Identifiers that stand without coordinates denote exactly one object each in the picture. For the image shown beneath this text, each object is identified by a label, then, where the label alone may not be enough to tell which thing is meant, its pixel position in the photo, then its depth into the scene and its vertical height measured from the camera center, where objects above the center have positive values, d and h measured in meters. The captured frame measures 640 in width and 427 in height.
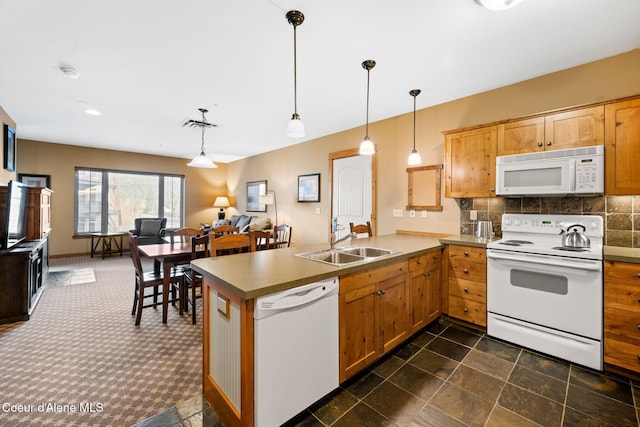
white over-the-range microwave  2.24 +0.36
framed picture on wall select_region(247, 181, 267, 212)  6.89 +0.48
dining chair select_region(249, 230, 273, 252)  2.58 -0.26
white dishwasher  1.40 -0.77
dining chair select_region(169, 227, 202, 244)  3.27 -0.24
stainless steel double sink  2.30 -0.36
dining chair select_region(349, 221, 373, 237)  3.50 -0.21
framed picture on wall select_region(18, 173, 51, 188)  5.79 +0.70
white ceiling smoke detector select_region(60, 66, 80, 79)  2.71 +1.41
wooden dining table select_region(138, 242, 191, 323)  2.98 -0.50
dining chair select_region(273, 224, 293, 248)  4.03 -0.27
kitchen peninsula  1.38 -0.50
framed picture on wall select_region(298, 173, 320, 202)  5.27 +0.50
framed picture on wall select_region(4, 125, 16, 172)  4.08 +0.98
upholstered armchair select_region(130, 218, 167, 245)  6.55 -0.41
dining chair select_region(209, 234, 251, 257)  2.26 -0.25
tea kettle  2.29 -0.21
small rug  4.37 -1.12
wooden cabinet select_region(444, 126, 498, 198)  2.83 +0.55
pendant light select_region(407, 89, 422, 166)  3.13 +0.65
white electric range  2.07 -0.63
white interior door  4.34 +0.38
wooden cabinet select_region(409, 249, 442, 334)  2.47 -0.73
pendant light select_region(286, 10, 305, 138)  1.90 +0.75
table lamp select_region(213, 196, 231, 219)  8.13 +0.26
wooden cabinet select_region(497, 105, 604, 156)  2.28 +0.74
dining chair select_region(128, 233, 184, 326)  2.90 -0.76
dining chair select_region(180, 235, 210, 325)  2.89 -0.72
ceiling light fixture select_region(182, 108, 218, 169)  4.09 +1.45
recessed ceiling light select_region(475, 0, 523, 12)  1.57 +1.23
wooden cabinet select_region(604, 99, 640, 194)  2.11 +0.52
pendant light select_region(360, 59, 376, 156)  2.64 +0.65
